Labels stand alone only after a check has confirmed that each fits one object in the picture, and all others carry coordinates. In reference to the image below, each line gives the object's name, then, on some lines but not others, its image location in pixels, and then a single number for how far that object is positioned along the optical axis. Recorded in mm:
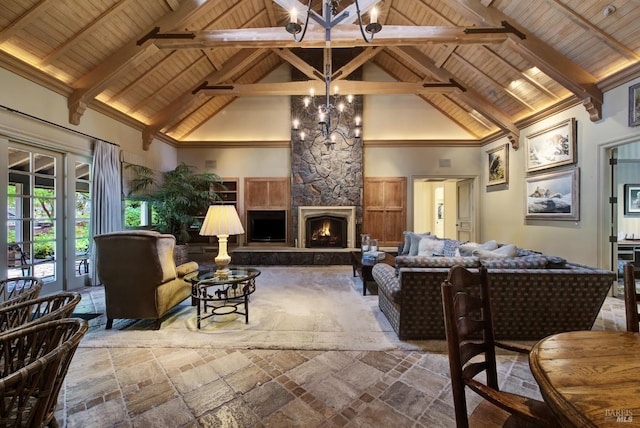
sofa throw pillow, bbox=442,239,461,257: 4146
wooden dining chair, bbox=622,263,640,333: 1296
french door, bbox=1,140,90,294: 3477
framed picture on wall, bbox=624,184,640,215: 5141
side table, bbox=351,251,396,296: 3896
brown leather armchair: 2580
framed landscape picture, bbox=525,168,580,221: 4262
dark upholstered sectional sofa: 2352
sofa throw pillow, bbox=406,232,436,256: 4848
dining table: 682
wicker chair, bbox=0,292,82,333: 1331
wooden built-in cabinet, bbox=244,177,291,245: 7008
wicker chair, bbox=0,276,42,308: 1505
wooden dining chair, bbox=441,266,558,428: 871
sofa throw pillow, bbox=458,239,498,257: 3387
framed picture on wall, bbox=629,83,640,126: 3418
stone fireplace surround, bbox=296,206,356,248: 6652
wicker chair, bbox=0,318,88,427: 818
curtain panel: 4465
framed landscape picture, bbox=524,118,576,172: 4328
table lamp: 2852
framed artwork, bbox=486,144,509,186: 5918
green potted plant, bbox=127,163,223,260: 5465
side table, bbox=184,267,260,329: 2824
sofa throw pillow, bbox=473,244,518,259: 2816
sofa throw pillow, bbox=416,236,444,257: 4406
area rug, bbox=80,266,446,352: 2465
